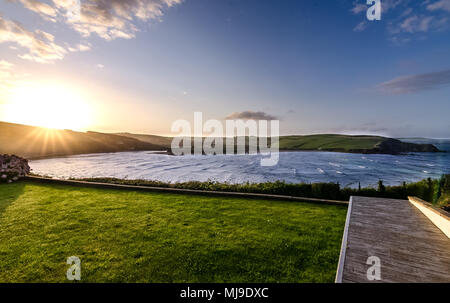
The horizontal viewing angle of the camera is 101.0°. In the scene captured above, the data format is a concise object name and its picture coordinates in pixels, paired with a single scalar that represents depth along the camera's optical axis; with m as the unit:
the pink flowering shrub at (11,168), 13.42
